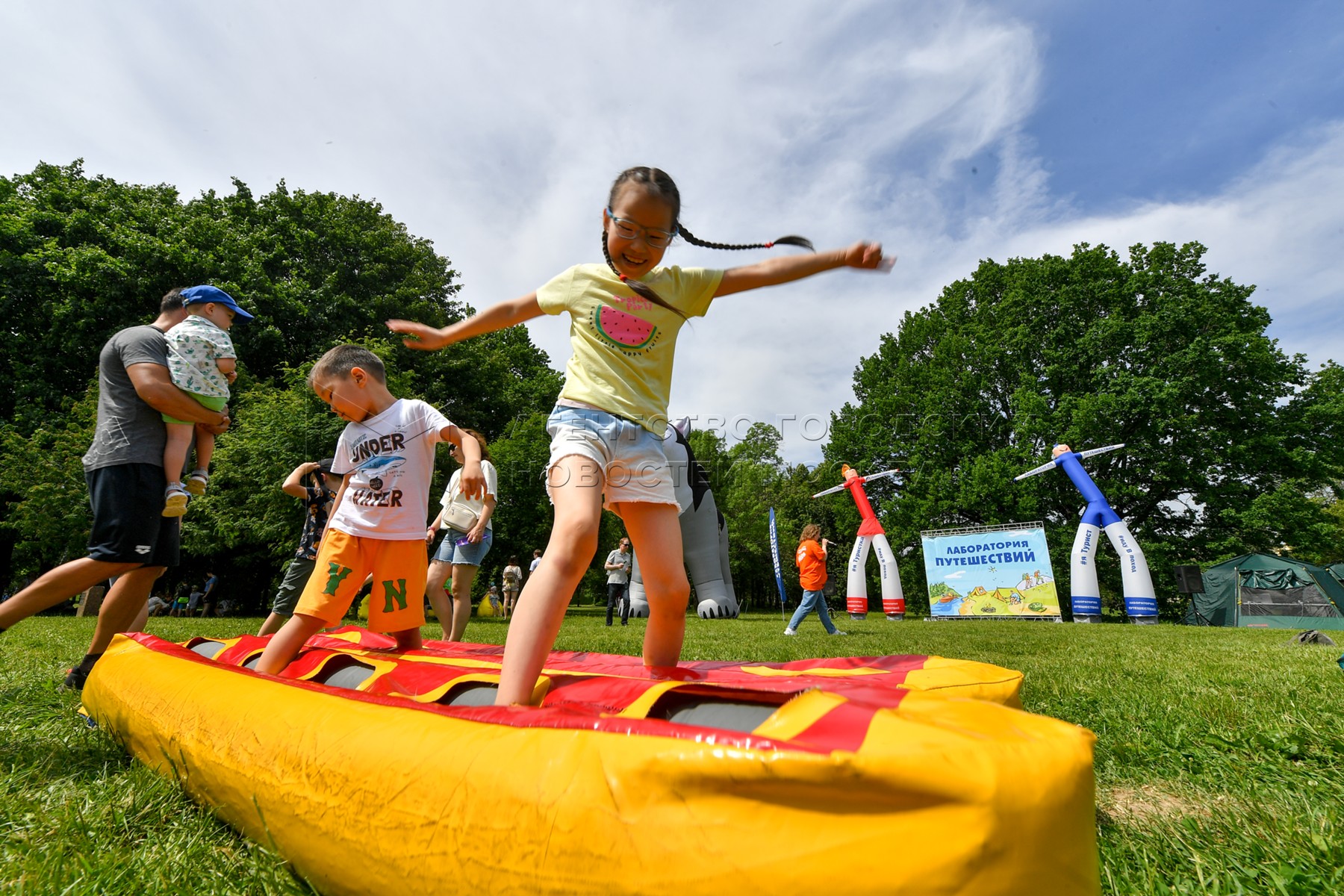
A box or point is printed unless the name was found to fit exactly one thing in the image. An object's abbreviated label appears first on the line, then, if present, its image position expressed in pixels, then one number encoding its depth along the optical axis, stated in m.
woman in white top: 5.56
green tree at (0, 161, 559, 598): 17.50
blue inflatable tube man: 15.43
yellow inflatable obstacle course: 0.93
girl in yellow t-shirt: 2.21
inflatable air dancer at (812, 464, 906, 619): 16.20
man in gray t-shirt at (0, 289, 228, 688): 2.92
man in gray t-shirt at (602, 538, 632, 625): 14.21
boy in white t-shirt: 2.82
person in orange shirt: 10.29
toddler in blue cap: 3.21
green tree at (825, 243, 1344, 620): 22.44
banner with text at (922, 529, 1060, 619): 18.25
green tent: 17.33
